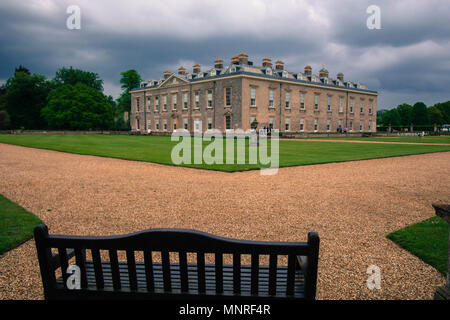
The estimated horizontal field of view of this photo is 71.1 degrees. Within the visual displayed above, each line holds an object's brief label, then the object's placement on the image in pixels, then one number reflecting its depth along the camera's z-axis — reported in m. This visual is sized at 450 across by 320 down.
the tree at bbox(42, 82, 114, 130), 57.56
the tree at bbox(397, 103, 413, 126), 92.36
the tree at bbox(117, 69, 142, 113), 72.19
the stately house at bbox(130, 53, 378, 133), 42.53
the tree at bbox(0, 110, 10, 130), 56.25
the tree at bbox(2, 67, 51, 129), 62.59
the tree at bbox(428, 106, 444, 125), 94.06
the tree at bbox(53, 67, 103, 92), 69.75
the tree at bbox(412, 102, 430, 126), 88.12
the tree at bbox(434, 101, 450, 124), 95.69
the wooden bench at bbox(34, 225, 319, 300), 2.04
